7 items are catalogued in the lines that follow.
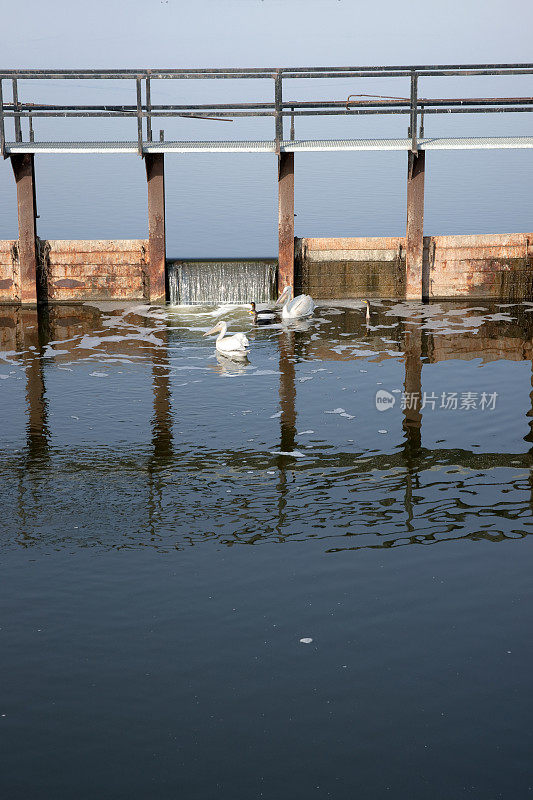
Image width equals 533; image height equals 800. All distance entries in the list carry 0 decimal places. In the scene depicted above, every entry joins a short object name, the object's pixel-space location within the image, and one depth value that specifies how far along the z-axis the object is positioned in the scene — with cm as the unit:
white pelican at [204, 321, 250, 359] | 2116
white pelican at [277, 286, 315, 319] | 2478
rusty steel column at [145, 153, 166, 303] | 2622
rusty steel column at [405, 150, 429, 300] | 2616
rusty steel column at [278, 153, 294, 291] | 2627
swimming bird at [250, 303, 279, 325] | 2475
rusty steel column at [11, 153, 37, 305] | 2622
